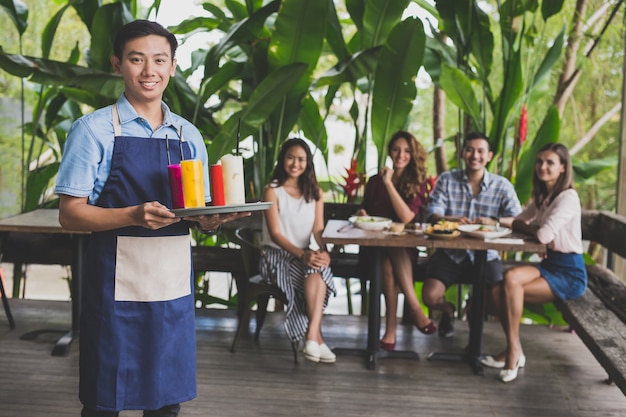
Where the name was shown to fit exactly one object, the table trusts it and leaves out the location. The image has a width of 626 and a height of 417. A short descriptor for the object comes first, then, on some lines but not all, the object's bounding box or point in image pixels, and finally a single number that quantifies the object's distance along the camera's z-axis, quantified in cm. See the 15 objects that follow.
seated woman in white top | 349
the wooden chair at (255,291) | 356
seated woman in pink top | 335
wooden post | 396
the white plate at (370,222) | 341
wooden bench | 272
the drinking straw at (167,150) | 171
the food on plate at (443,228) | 324
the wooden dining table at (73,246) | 344
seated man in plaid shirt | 367
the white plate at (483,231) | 324
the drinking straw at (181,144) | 175
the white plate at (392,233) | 330
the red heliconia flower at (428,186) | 390
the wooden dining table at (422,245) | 317
